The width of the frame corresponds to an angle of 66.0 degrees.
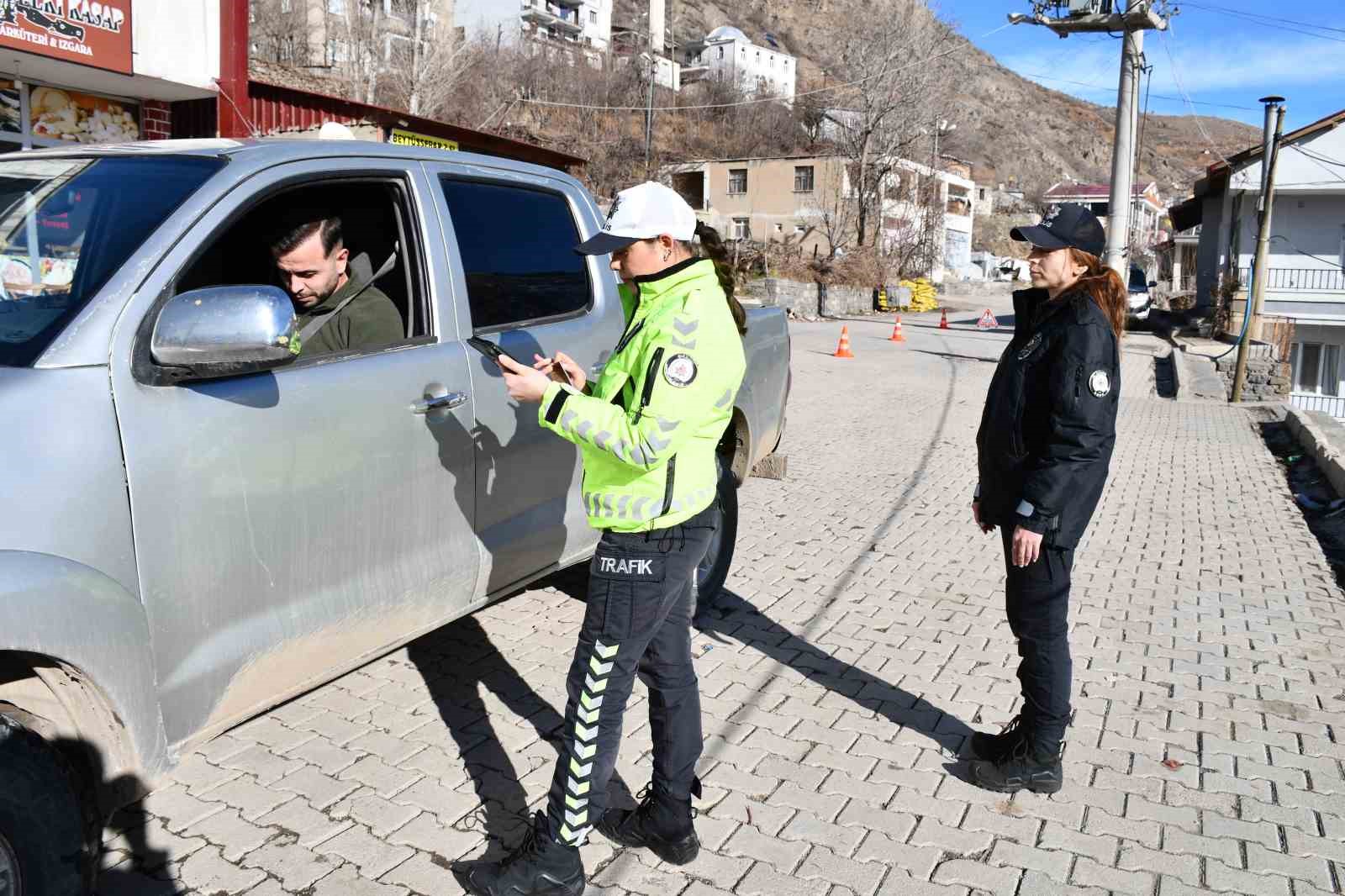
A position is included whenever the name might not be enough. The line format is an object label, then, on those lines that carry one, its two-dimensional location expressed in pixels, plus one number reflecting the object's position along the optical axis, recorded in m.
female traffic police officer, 2.52
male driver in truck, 3.19
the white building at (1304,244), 33.12
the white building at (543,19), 73.44
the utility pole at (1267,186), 15.28
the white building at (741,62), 93.38
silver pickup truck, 2.19
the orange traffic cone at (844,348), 20.58
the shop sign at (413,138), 13.89
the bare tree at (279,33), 36.41
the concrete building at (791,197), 50.62
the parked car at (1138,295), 34.50
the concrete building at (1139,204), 85.88
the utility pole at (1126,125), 22.75
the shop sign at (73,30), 9.16
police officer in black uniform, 3.20
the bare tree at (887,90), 45.41
